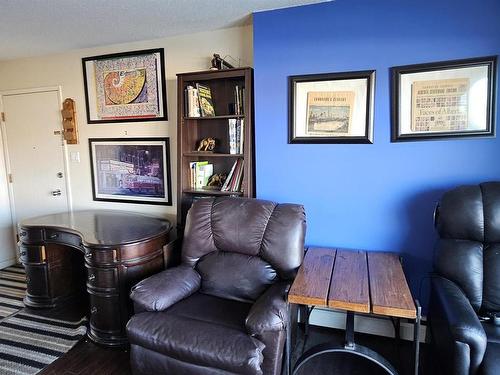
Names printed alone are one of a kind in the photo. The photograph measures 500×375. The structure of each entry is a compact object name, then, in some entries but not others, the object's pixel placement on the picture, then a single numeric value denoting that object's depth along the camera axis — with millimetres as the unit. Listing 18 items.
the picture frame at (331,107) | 2158
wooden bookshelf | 2459
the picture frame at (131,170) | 3064
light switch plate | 3415
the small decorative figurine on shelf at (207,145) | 2756
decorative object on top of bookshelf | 2539
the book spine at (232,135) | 2549
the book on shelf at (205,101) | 2625
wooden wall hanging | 3325
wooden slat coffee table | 1496
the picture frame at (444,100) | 1920
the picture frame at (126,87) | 2953
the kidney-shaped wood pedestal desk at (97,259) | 2254
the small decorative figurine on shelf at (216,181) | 2762
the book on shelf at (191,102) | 2590
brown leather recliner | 1605
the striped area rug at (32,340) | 2113
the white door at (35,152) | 3479
